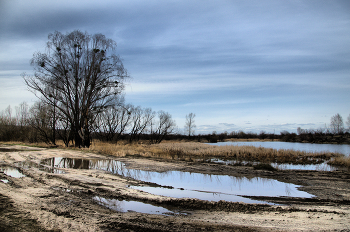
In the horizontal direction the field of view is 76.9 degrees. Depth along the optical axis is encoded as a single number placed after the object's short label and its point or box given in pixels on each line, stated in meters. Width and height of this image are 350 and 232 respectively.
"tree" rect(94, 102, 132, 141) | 42.27
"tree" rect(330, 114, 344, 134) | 64.38
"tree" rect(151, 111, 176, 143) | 53.60
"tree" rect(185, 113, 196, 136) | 85.24
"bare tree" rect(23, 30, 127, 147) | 23.00
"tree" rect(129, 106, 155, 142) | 48.78
